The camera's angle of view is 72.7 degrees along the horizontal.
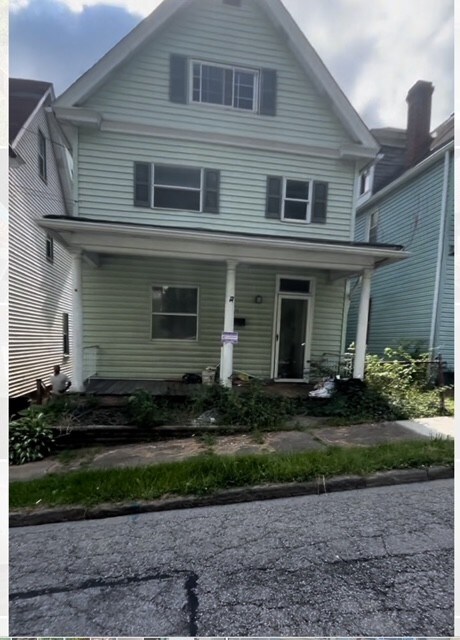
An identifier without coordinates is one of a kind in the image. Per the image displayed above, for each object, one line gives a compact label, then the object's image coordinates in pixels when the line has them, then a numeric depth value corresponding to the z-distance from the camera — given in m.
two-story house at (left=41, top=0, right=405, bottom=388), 5.92
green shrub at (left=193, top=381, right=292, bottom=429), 4.27
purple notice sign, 5.09
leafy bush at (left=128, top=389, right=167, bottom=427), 3.94
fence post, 4.91
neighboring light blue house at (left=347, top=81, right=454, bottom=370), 6.99
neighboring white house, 5.95
